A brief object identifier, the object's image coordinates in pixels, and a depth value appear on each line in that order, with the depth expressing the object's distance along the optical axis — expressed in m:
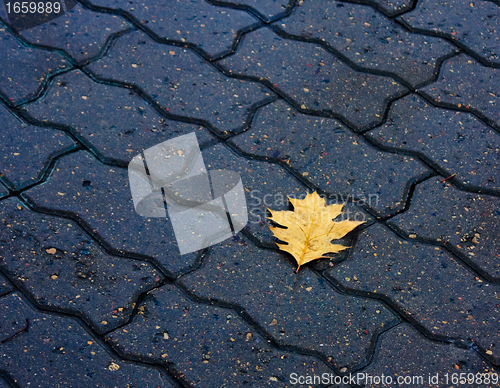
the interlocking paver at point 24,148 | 1.29
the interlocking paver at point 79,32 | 1.42
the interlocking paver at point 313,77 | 1.38
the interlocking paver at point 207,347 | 1.18
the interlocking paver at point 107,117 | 1.33
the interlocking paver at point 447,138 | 1.33
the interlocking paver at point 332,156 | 1.31
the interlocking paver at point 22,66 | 1.37
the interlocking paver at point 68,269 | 1.21
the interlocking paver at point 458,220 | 1.27
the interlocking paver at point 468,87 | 1.40
